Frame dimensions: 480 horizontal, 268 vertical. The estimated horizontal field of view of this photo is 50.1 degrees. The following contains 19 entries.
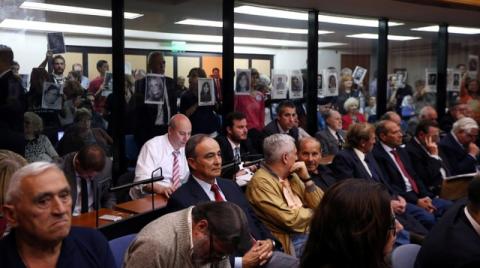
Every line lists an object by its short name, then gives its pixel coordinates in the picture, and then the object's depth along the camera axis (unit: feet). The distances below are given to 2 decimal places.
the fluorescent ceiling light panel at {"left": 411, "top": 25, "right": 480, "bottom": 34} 26.46
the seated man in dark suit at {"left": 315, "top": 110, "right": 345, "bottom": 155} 19.31
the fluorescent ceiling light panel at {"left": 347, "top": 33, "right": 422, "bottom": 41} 23.79
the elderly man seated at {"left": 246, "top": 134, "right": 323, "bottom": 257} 10.90
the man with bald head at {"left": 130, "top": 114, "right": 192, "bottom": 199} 13.56
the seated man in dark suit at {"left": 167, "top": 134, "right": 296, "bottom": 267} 9.42
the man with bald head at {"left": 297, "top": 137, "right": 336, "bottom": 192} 12.98
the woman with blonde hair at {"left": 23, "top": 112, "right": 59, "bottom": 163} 13.12
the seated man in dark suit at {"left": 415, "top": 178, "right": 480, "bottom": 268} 7.12
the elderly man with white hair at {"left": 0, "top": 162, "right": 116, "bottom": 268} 5.94
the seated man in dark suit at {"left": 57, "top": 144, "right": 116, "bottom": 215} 10.95
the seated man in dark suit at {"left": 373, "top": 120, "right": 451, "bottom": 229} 15.15
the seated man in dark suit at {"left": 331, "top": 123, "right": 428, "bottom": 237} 13.67
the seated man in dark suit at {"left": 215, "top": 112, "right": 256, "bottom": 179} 15.52
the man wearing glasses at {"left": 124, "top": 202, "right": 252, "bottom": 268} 6.31
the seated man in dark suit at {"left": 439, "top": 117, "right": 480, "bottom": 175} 18.12
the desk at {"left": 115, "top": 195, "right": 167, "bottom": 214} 10.50
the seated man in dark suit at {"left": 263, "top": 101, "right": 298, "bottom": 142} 17.74
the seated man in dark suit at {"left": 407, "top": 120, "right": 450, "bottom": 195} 16.70
